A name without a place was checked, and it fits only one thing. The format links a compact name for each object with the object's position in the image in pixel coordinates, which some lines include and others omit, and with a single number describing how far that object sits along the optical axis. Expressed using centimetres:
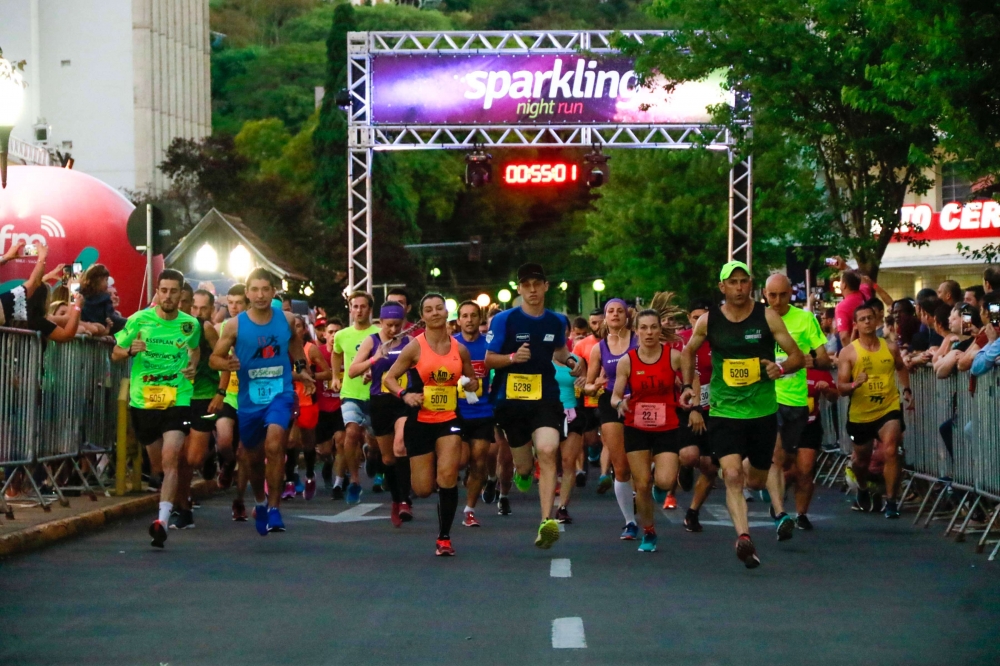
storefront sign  4759
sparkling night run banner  3222
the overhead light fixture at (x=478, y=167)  3278
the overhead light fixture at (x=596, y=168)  3275
